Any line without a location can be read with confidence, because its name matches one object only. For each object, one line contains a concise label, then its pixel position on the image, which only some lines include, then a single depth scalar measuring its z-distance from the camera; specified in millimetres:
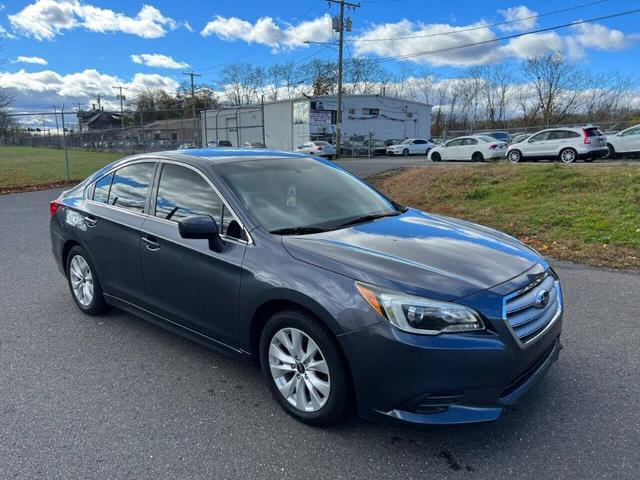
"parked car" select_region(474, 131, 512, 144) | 33800
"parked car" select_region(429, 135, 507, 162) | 23719
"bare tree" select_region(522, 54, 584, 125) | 57156
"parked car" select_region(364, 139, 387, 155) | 39219
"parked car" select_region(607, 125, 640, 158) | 18781
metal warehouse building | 41000
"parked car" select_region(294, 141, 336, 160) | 34438
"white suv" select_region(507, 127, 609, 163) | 18297
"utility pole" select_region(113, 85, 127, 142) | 79750
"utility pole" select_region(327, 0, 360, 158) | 33531
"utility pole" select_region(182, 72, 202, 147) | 25286
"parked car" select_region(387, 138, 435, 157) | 37438
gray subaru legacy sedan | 2416
